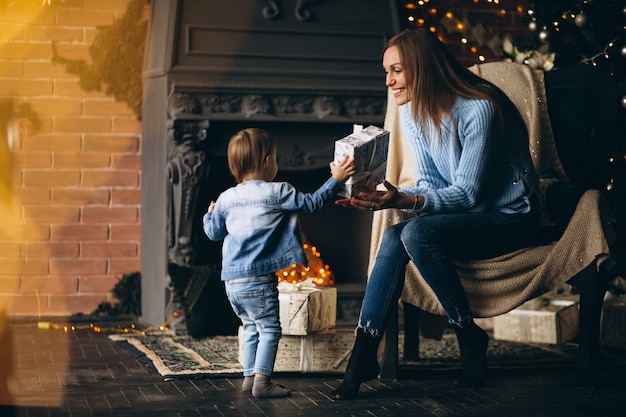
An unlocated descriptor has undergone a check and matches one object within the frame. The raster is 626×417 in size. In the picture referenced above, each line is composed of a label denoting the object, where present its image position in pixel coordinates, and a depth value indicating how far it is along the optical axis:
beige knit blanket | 3.16
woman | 3.02
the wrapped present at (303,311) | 3.34
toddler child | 3.07
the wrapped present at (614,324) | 4.00
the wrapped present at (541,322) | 4.07
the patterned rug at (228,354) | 3.44
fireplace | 4.41
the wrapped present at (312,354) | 3.37
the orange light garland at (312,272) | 4.73
